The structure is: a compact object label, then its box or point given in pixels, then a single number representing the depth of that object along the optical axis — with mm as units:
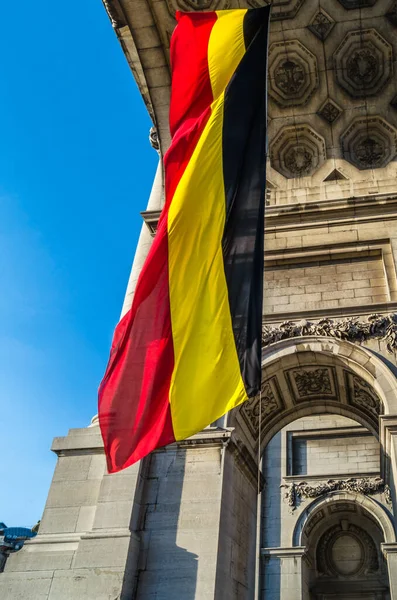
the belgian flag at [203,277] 6523
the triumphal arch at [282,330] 9359
